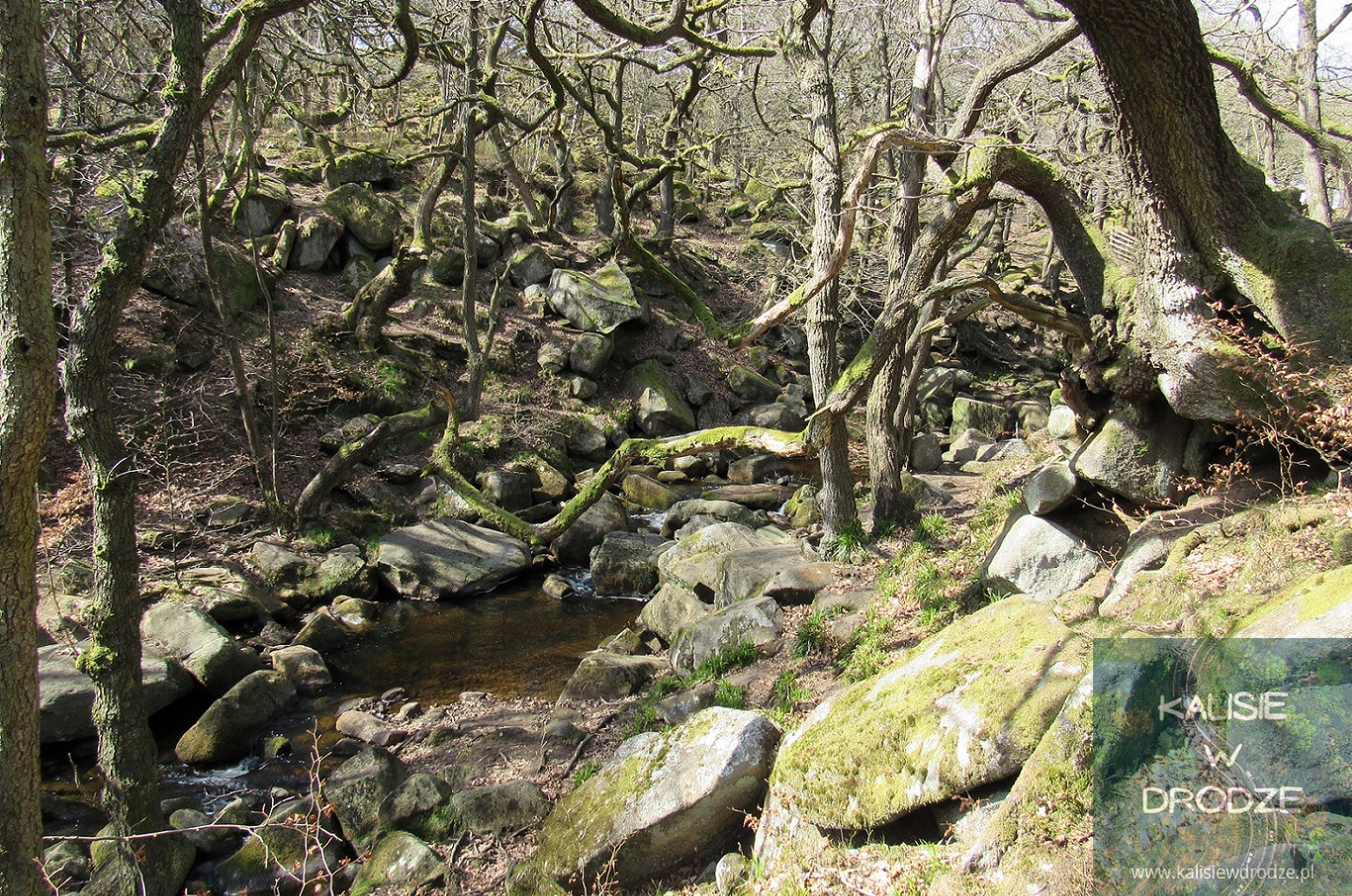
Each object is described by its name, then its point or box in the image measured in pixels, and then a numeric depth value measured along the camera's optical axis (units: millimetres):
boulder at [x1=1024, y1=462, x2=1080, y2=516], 6465
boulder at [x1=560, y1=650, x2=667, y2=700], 7598
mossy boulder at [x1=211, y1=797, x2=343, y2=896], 5449
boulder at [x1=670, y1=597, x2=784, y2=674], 7477
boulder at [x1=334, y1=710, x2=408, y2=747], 7301
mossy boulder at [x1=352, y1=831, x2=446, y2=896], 5074
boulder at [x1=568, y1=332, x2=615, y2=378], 18266
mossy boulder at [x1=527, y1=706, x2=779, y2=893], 4496
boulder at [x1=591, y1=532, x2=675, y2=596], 10969
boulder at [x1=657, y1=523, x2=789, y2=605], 9109
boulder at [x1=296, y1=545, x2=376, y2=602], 10656
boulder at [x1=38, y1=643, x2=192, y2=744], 6961
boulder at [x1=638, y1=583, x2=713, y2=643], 8820
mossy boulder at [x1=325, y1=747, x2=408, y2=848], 5797
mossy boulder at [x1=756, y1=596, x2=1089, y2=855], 3637
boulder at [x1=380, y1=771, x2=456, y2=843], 5602
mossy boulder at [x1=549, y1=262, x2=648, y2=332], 18906
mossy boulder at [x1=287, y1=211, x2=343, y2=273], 17172
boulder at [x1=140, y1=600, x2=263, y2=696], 8070
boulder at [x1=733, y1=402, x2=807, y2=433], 18203
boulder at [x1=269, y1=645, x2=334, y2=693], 8484
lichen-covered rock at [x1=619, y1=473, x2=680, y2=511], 14094
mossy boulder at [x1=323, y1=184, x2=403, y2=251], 17906
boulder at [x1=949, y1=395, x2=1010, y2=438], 18406
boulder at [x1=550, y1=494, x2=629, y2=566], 12188
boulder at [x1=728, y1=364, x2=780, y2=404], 20125
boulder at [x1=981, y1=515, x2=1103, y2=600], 6215
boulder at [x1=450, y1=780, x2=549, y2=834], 5594
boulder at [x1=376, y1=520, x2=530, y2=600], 11047
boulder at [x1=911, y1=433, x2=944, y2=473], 15170
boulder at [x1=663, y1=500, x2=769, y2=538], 12445
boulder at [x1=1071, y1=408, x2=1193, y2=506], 5832
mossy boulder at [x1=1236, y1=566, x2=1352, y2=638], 3006
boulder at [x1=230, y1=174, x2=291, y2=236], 16828
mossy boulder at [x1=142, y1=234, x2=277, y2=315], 13336
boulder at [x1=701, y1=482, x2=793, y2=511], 13938
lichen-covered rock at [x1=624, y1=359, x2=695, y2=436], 17797
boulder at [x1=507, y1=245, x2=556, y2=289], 19922
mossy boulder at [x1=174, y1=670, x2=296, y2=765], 7090
